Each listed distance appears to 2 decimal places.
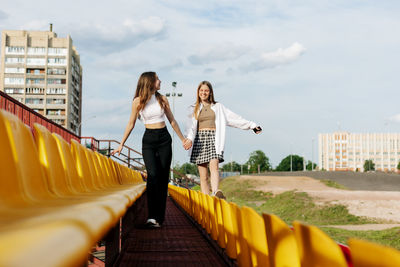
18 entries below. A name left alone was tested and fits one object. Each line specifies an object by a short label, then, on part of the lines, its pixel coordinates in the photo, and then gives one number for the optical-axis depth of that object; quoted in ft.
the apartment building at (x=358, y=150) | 536.42
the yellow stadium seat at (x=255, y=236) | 6.52
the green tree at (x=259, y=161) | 441.27
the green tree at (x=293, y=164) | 492.13
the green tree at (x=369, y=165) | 473.06
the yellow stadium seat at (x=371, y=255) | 2.79
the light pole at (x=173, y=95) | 134.31
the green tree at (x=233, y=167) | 482.45
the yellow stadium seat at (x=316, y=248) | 3.79
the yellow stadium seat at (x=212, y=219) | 12.66
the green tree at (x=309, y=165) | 527.64
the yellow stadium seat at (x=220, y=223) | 11.26
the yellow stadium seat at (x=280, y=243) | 5.09
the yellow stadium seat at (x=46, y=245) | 2.17
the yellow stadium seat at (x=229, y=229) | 9.62
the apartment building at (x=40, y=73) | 349.20
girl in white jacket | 18.28
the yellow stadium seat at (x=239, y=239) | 8.11
